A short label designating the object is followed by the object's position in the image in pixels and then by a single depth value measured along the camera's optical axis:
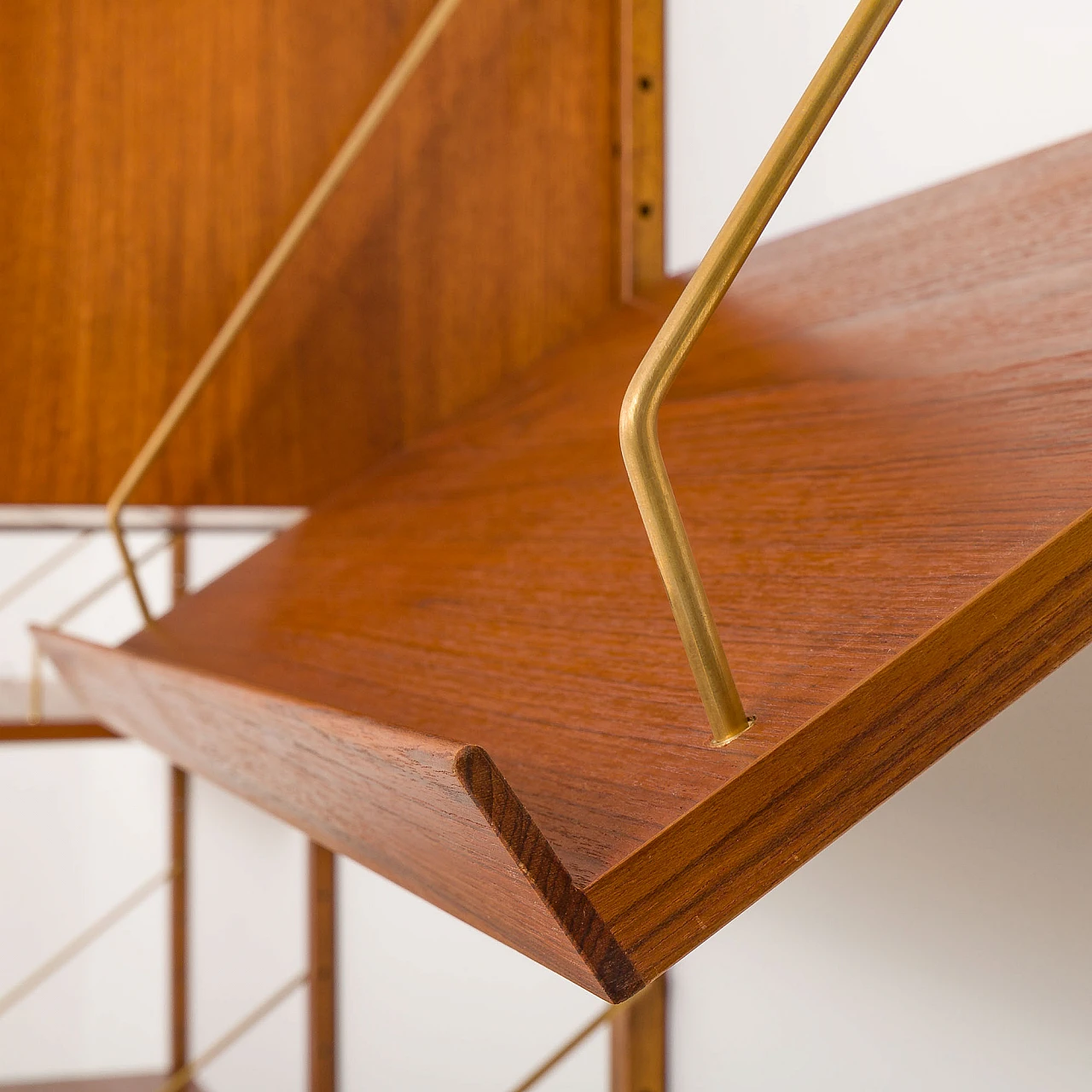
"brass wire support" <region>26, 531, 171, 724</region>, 1.58
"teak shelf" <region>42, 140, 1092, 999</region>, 0.29
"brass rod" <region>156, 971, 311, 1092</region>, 1.67
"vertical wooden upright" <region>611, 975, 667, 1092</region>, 1.06
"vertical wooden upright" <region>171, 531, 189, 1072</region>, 1.84
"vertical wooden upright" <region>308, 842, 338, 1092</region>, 1.60
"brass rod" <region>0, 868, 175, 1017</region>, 1.77
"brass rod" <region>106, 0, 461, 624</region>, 0.84
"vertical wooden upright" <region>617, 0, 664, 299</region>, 0.99
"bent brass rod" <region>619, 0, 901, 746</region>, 0.31
